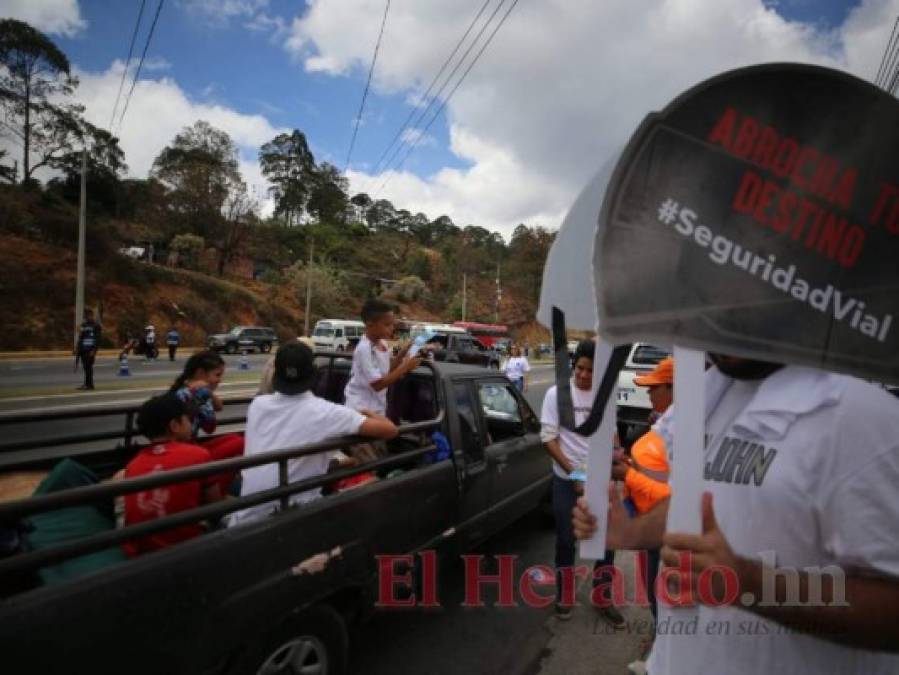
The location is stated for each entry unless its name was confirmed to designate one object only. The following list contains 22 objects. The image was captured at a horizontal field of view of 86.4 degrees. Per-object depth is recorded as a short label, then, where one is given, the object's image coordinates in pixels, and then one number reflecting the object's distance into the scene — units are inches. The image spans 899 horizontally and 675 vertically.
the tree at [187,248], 1615.4
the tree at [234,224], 1827.0
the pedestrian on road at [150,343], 872.3
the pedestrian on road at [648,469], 81.5
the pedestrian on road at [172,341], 871.1
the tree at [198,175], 1792.6
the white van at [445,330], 951.6
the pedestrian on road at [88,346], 479.8
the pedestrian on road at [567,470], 119.6
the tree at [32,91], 1243.2
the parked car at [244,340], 1150.3
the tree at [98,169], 1498.5
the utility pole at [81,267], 893.8
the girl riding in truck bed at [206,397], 118.3
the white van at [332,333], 1187.9
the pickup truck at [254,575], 54.5
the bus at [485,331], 1402.6
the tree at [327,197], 2516.0
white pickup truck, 314.5
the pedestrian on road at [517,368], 436.5
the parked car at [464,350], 854.5
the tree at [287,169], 2447.1
